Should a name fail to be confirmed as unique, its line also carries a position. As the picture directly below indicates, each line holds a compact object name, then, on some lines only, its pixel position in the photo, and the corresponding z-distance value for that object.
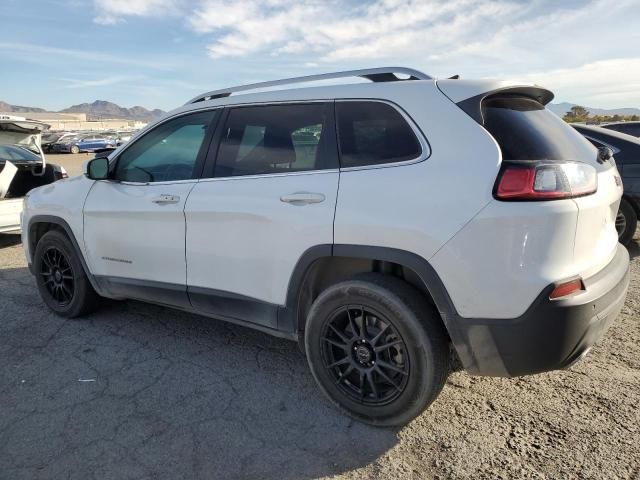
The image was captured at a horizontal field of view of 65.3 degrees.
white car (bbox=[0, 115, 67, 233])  6.60
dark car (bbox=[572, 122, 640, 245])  5.74
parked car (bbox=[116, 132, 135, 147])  42.11
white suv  2.20
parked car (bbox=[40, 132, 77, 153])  38.42
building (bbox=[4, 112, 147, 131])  95.66
